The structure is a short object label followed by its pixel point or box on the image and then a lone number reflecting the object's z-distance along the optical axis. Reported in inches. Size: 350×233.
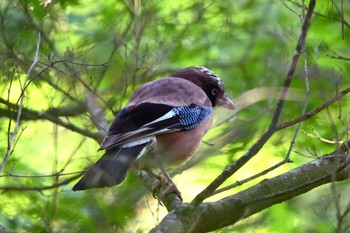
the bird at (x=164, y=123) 410.6
